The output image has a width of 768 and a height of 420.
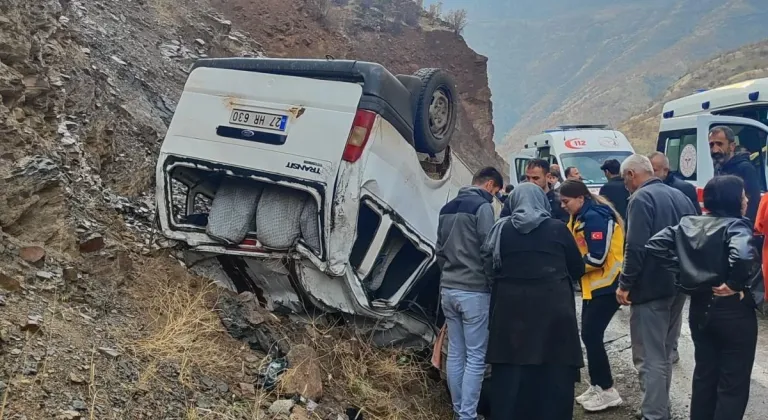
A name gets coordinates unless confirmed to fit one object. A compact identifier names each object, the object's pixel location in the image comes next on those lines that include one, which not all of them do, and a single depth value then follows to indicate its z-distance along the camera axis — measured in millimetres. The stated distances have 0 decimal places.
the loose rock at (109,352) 3148
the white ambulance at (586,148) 11039
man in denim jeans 4051
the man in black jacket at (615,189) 6266
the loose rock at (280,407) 3316
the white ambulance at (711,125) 7480
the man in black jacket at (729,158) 5637
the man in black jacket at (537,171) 5113
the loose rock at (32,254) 3527
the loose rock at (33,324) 2992
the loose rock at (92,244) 4084
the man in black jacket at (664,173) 5133
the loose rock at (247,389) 3439
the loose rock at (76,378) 2857
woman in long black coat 3771
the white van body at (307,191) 3949
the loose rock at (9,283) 3188
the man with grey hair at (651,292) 3842
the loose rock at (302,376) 3539
